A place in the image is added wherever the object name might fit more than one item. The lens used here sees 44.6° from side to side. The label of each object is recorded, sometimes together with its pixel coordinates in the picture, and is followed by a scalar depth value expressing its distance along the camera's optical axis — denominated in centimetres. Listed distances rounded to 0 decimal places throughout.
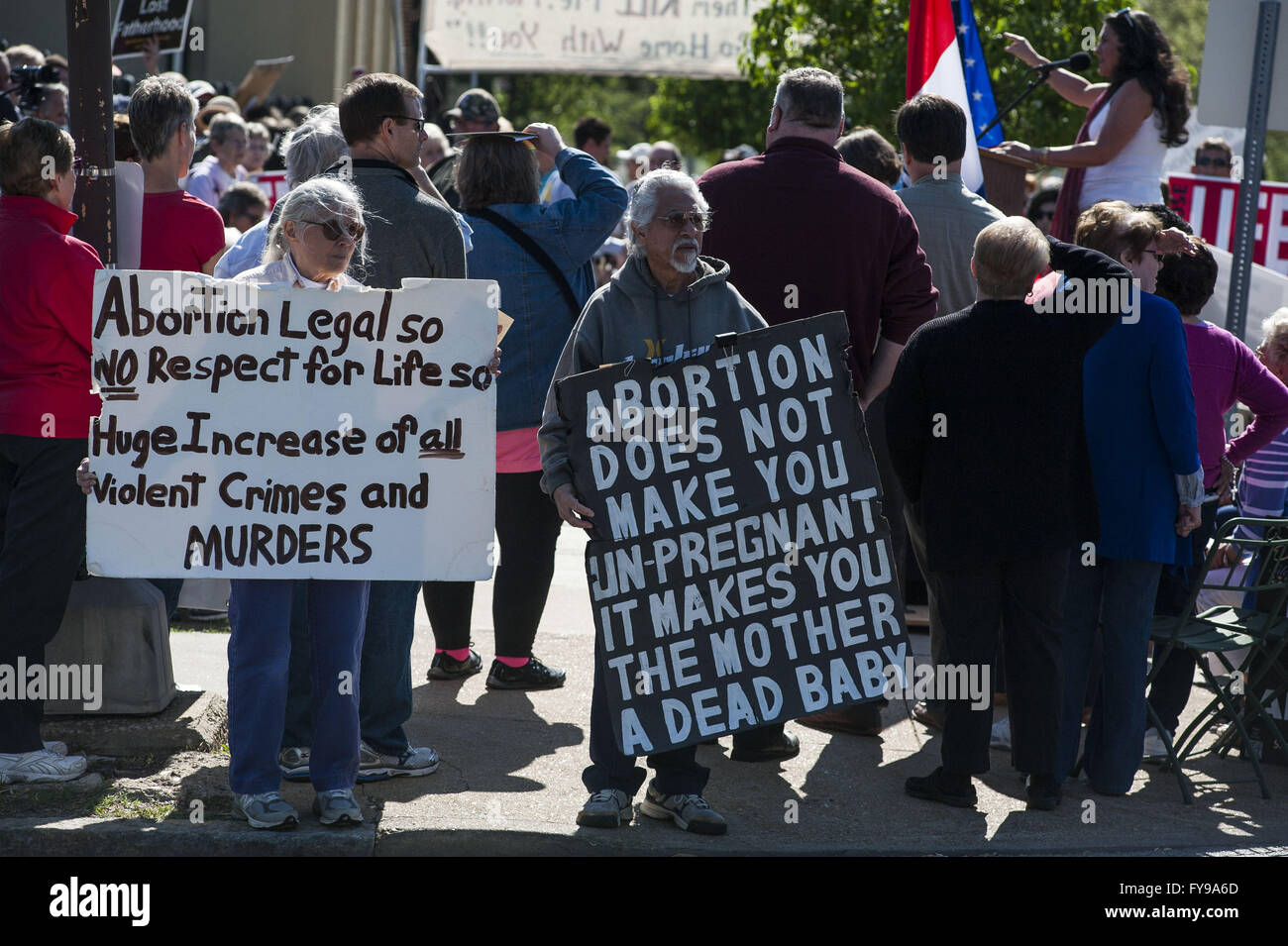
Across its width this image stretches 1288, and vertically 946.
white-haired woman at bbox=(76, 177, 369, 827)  444
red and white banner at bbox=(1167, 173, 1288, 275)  977
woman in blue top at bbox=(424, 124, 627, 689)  580
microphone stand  726
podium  820
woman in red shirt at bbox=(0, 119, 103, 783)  470
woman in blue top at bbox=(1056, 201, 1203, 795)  511
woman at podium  700
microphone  742
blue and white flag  819
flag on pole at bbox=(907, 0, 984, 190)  773
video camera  898
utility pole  509
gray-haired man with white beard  465
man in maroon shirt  550
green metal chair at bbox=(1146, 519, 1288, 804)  541
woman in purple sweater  552
